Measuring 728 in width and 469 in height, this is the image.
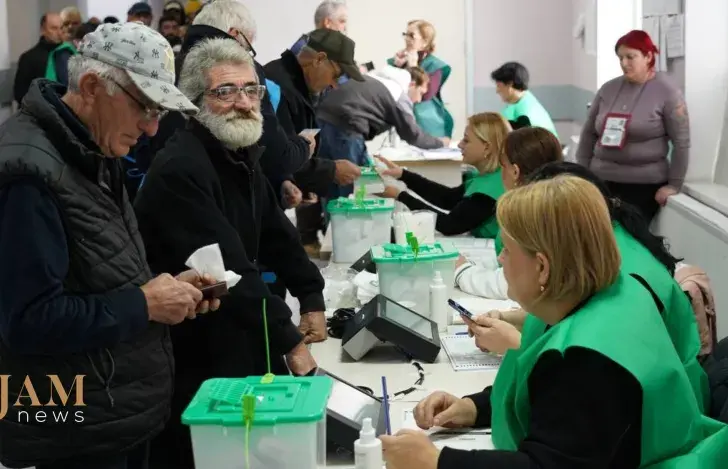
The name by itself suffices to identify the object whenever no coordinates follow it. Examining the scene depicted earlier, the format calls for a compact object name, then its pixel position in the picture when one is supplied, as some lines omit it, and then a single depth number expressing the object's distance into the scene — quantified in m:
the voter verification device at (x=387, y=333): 2.29
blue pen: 1.76
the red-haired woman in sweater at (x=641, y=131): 4.62
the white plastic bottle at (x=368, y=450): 1.45
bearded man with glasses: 2.11
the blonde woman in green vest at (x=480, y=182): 3.97
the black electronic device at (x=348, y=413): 1.71
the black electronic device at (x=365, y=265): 3.19
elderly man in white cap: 1.55
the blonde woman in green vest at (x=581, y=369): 1.34
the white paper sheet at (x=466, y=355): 2.31
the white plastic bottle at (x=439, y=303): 2.62
